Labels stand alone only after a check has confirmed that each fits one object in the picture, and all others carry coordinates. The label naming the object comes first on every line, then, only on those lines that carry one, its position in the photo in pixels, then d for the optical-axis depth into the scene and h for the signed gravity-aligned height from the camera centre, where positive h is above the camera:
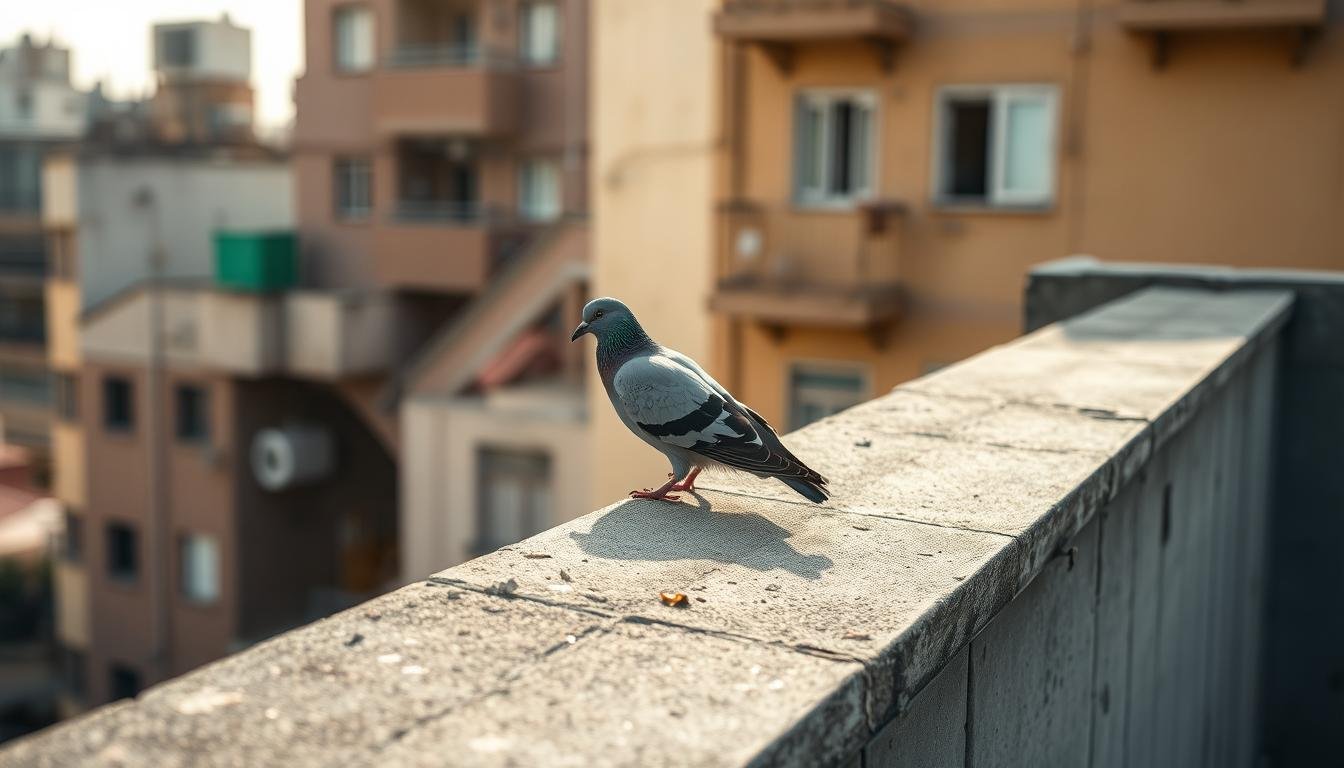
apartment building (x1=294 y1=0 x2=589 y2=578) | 19.34 -0.78
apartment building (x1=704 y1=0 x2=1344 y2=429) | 13.41 +0.25
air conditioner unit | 23.19 -4.53
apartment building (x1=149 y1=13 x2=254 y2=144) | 32.00 +2.03
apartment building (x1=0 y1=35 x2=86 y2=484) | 34.47 -2.97
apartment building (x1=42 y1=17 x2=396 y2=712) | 22.86 -4.30
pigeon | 3.19 -0.54
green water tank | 22.80 -1.35
